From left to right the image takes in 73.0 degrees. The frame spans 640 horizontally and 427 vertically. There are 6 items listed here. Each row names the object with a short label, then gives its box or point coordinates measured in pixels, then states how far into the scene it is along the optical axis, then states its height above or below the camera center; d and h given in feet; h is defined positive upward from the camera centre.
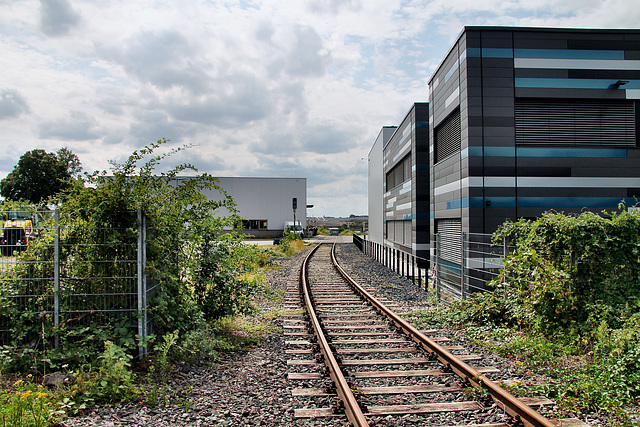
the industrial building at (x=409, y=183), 71.05 +7.12
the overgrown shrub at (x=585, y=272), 21.24 -2.61
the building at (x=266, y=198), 214.28 +11.82
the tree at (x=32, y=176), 200.64 +21.97
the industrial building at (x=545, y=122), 41.83 +9.87
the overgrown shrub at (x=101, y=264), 18.57 -1.91
